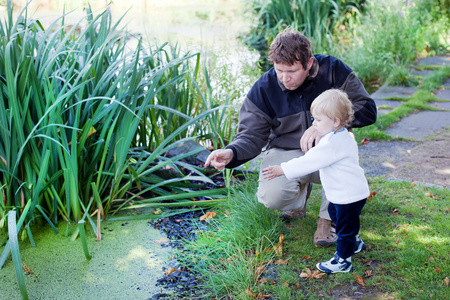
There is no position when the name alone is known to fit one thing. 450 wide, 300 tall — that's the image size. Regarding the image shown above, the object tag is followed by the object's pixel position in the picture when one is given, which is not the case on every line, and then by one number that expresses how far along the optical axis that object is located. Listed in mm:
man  2641
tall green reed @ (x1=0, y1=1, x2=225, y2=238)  2652
